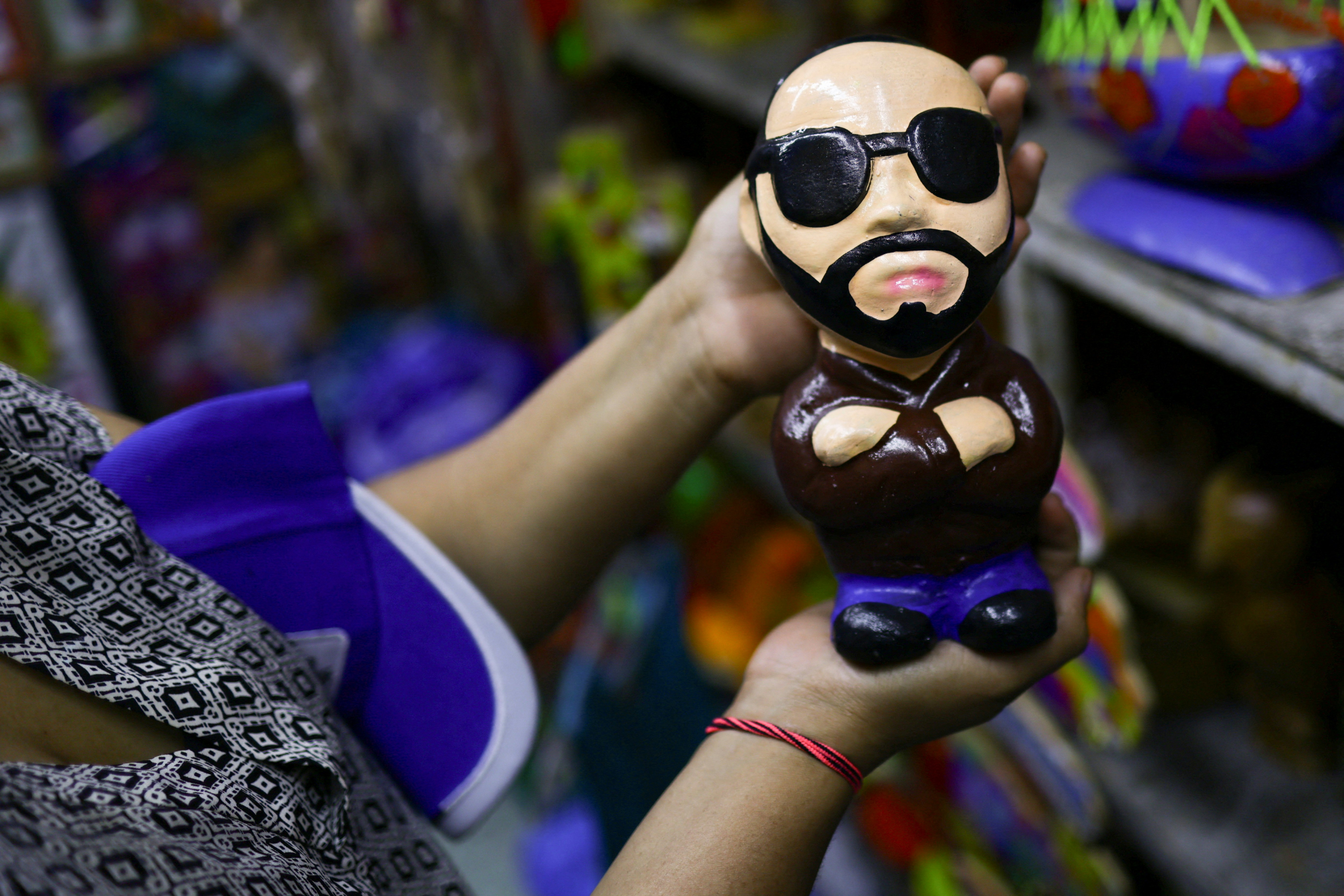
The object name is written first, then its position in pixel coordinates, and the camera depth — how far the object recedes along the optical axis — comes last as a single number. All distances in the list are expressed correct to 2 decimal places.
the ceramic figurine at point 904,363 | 0.64
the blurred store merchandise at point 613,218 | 1.75
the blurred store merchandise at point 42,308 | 1.88
